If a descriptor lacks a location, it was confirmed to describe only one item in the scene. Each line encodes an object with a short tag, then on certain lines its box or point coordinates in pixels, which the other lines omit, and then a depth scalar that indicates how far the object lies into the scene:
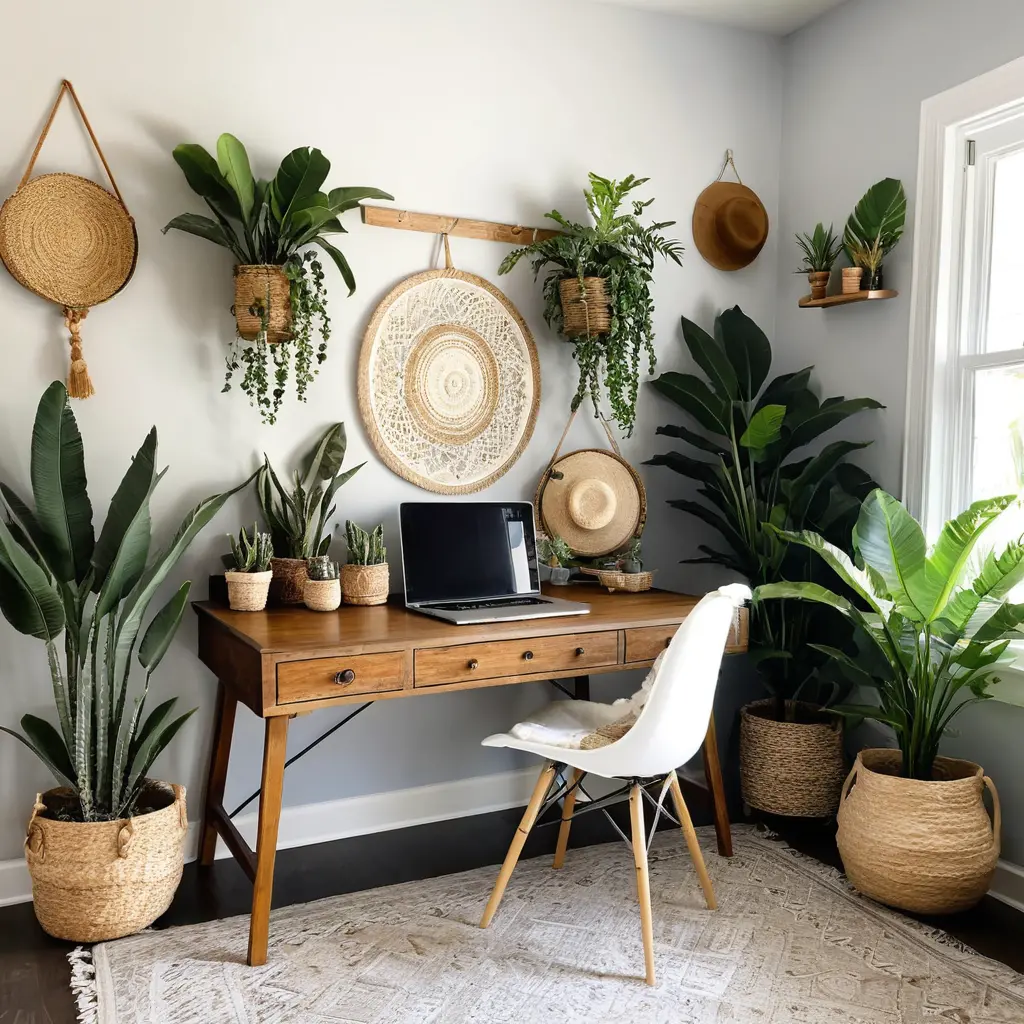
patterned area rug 2.04
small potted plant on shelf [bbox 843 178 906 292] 2.93
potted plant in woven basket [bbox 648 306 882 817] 2.97
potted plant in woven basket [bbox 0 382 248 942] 2.22
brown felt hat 3.37
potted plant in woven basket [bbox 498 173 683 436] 2.96
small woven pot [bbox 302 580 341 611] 2.54
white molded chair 2.13
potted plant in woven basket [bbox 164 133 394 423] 2.49
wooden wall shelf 2.94
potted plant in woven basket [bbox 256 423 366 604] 2.64
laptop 2.73
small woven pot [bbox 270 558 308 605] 2.63
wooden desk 2.13
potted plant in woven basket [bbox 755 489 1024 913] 2.37
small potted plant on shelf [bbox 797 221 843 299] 3.13
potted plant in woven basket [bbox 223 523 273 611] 2.50
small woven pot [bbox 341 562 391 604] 2.65
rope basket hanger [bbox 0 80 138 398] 2.41
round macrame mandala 2.90
